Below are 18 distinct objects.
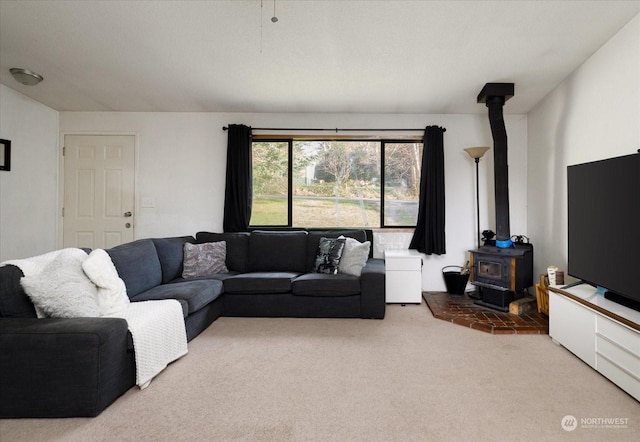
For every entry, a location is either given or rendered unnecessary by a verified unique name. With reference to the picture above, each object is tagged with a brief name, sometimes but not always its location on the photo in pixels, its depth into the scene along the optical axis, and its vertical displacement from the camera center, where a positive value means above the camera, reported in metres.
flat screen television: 1.96 -0.02
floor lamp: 3.79 +0.85
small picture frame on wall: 3.48 +0.75
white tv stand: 1.81 -0.74
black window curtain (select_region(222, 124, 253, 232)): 4.14 +0.52
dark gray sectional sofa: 1.63 -0.67
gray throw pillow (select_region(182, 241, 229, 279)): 3.47 -0.45
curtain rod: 4.24 +1.27
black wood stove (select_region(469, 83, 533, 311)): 3.25 -0.33
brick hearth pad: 2.81 -0.95
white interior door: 4.25 +0.40
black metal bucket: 3.93 -0.76
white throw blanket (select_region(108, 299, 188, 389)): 1.93 -0.78
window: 4.28 +0.54
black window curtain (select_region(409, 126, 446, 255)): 4.04 +0.34
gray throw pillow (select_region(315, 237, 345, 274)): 3.47 -0.39
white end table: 3.65 -0.69
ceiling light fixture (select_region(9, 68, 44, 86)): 3.01 +1.43
